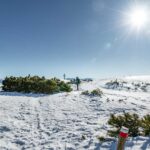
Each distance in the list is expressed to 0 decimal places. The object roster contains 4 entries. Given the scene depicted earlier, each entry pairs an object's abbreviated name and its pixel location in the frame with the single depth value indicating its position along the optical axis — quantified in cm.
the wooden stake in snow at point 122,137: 372
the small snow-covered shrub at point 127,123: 600
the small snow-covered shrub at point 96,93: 1519
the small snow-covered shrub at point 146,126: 591
